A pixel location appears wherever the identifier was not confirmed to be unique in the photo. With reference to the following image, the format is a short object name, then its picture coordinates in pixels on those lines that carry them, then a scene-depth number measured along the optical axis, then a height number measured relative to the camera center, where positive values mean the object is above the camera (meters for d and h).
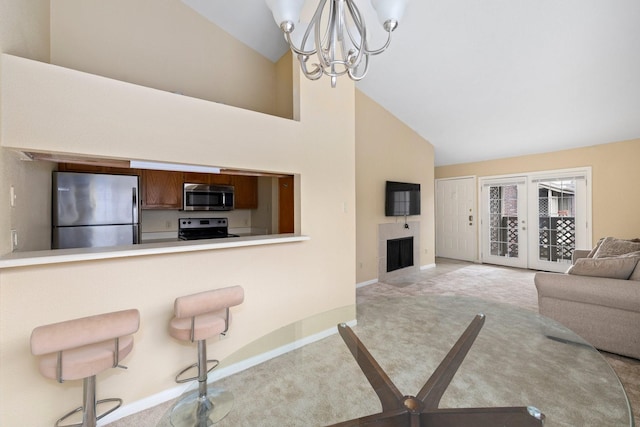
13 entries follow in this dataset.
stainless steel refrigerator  2.44 +0.04
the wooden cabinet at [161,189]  3.30 +0.30
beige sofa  2.30 -0.79
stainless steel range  3.78 -0.21
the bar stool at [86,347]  1.33 -0.72
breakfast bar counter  1.49 -0.24
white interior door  6.38 -0.15
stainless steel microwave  3.58 +0.22
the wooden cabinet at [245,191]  4.03 +0.34
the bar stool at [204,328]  1.45 -0.75
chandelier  1.44 +1.05
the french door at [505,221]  5.70 -0.18
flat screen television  4.99 +0.27
